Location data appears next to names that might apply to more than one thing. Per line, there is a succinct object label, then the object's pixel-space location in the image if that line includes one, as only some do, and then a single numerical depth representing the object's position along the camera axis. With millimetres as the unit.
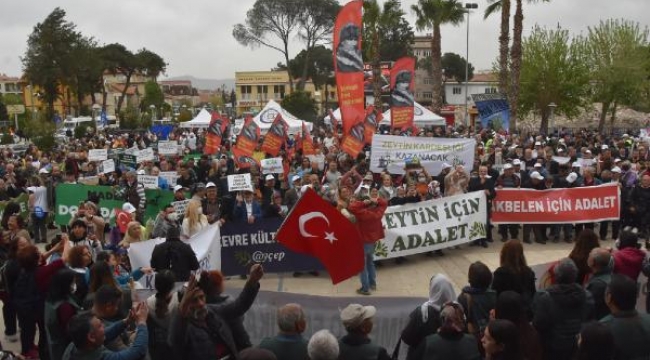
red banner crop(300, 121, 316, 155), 18250
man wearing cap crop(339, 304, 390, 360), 3957
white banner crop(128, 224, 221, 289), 7898
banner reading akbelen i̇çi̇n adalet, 11602
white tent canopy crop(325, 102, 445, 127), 30016
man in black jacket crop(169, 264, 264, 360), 4250
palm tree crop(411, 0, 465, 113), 32125
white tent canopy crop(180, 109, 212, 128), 35500
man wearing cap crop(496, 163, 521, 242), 11859
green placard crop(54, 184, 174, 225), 12070
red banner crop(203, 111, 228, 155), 18766
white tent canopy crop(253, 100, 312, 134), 28250
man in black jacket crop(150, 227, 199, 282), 6600
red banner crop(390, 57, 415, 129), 19750
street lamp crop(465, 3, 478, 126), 43912
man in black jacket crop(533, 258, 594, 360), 4652
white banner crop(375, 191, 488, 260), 10320
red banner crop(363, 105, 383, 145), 17547
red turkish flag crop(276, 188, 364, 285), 6605
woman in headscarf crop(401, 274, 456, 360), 4457
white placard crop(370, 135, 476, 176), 15062
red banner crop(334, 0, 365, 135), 12742
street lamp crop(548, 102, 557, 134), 34419
